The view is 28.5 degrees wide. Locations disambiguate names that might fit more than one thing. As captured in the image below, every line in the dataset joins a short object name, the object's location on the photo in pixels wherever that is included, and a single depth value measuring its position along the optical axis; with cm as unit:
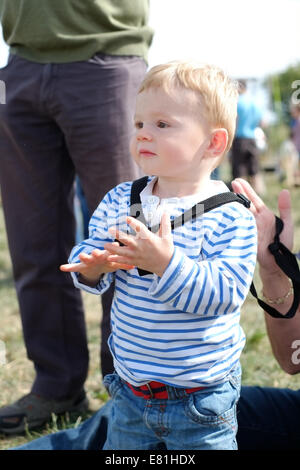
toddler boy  132
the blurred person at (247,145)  829
